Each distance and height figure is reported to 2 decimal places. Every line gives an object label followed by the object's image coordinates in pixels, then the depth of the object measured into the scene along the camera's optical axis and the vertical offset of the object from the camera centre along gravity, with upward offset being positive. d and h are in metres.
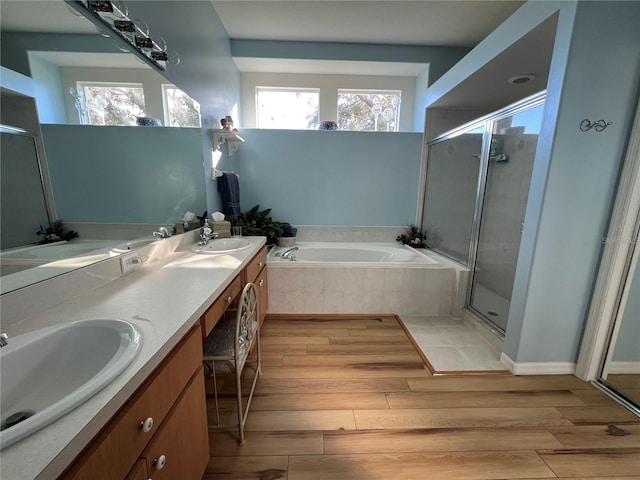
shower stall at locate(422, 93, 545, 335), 2.28 -0.06
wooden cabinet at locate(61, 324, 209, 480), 0.49 -0.55
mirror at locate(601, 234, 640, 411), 1.52 -0.94
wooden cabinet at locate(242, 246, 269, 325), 1.73 -0.64
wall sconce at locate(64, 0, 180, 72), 1.10 +0.76
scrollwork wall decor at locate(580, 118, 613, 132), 1.41 +0.40
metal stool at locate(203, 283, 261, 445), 1.17 -0.77
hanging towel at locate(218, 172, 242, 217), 2.47 -0.03
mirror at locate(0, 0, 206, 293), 0.85 +0.03
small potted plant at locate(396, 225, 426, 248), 3.17 -0.55
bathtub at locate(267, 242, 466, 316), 2.43 -0.90
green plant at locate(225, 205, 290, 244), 2.73 -0.38
